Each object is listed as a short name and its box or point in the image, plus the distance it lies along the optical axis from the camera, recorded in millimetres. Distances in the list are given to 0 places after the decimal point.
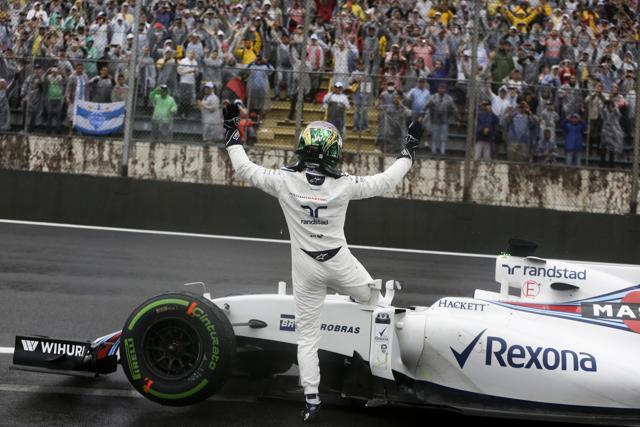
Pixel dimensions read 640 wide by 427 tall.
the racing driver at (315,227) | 6484
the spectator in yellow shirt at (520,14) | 16531
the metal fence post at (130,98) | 14773
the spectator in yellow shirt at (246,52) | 15328
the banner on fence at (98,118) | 15039
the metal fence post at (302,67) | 14547
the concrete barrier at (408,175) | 14750
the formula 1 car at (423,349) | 6230
